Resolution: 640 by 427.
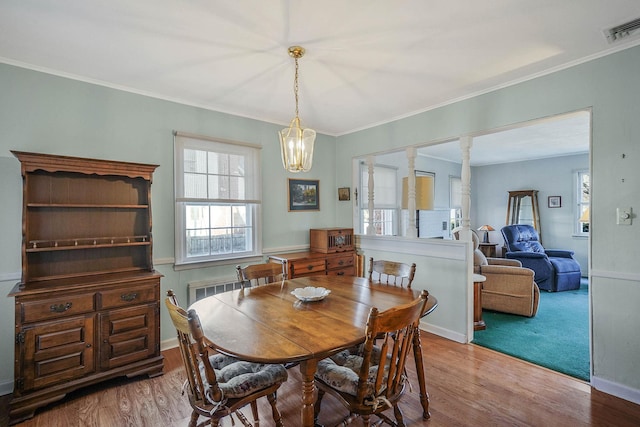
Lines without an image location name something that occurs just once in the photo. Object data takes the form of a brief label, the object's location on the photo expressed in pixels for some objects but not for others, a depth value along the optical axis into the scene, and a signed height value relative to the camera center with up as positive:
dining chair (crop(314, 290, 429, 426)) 1.44 -0.89
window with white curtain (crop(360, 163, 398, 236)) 5.30 +0.25
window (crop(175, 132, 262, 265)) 3.28 +0.15
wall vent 1.98 +1.19
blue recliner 5.31 -0.90
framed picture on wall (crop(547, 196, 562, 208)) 6.61 +0.19
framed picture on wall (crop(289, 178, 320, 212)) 4.24 +0.24
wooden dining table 1.46 -0.63
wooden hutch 2.19 -0.54
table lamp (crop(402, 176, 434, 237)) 4.23 +0.25
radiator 3.31 -0.84
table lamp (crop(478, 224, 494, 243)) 7.02 -0.43
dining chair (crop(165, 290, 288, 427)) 1.42 -0.92
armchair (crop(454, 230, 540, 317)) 3.98 -1.03
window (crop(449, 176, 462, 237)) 7.15 +0.21
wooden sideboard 3.64 -0.65
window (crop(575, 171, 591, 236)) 6.32 +0.30
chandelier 2.20 +0.48
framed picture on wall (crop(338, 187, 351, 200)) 4.56 +0.27
